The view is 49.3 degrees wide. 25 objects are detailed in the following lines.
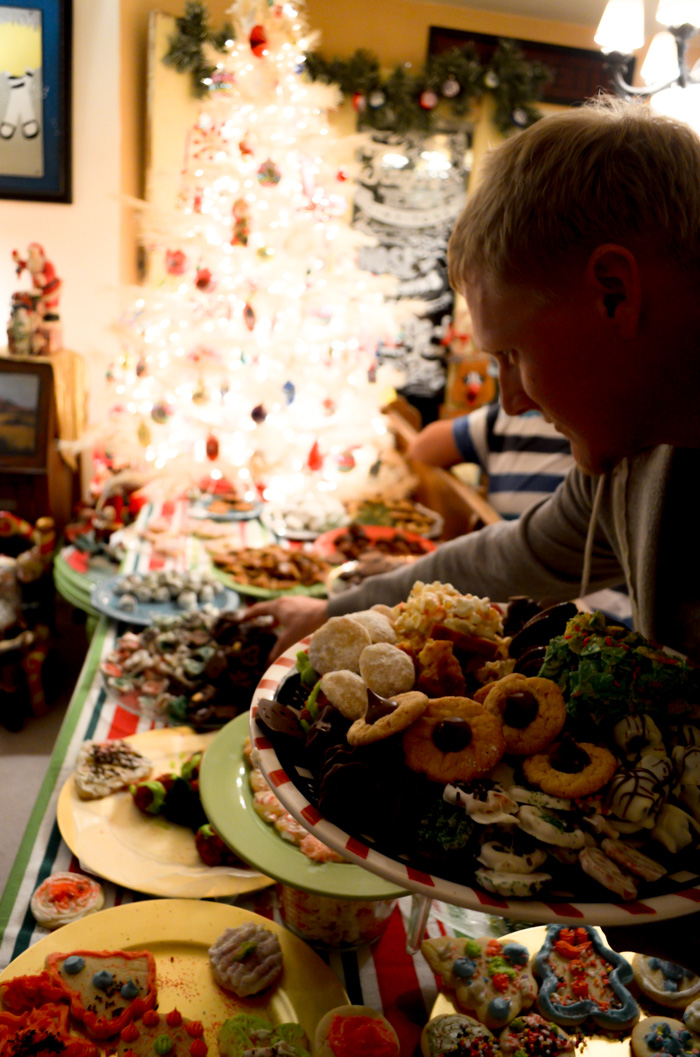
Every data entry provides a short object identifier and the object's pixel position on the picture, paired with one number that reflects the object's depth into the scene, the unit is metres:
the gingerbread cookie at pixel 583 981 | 0.91
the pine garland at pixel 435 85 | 4.02
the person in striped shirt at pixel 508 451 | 2.41
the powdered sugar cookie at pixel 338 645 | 0.90
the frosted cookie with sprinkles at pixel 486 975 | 0.92
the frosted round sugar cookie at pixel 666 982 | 0.94
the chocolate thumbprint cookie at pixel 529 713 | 0.76
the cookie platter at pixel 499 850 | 0.64
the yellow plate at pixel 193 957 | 0.92
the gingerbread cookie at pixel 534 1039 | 0.87
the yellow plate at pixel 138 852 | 1.10
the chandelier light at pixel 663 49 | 2.31
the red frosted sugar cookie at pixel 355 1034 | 0.84
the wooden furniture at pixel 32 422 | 3.36
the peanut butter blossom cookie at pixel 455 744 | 0.74
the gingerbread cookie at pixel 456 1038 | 0.87
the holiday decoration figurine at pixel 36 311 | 3.44
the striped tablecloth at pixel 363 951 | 0.98
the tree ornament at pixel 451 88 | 4.14
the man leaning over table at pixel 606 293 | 0.77
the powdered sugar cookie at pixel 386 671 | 0.84
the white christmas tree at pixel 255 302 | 2.78
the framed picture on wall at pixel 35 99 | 3.70
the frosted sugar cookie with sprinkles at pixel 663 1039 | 0.86
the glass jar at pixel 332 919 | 1.02
